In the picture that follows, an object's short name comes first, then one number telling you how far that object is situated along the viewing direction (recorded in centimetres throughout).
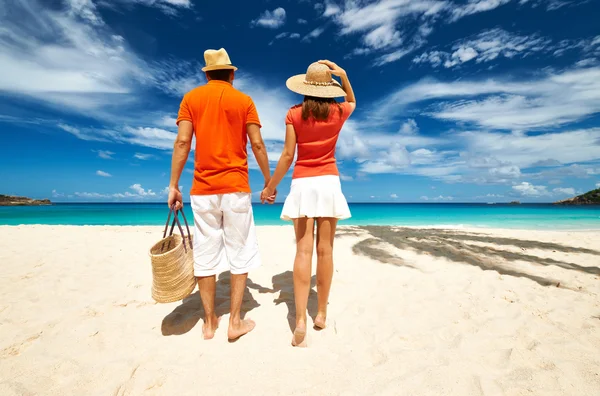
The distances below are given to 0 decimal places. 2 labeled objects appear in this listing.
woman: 259
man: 251
